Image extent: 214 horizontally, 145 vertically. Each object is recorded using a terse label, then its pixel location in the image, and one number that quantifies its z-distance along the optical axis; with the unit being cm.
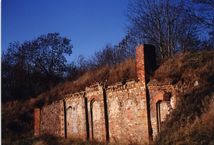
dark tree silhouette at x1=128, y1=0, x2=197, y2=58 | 3039
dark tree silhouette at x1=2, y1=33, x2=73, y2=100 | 3450
